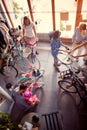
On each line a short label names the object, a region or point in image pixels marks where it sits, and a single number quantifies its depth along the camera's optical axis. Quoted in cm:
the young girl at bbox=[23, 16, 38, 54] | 412
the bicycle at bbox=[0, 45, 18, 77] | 418
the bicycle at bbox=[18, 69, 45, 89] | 393
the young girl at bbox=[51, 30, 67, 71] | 349
